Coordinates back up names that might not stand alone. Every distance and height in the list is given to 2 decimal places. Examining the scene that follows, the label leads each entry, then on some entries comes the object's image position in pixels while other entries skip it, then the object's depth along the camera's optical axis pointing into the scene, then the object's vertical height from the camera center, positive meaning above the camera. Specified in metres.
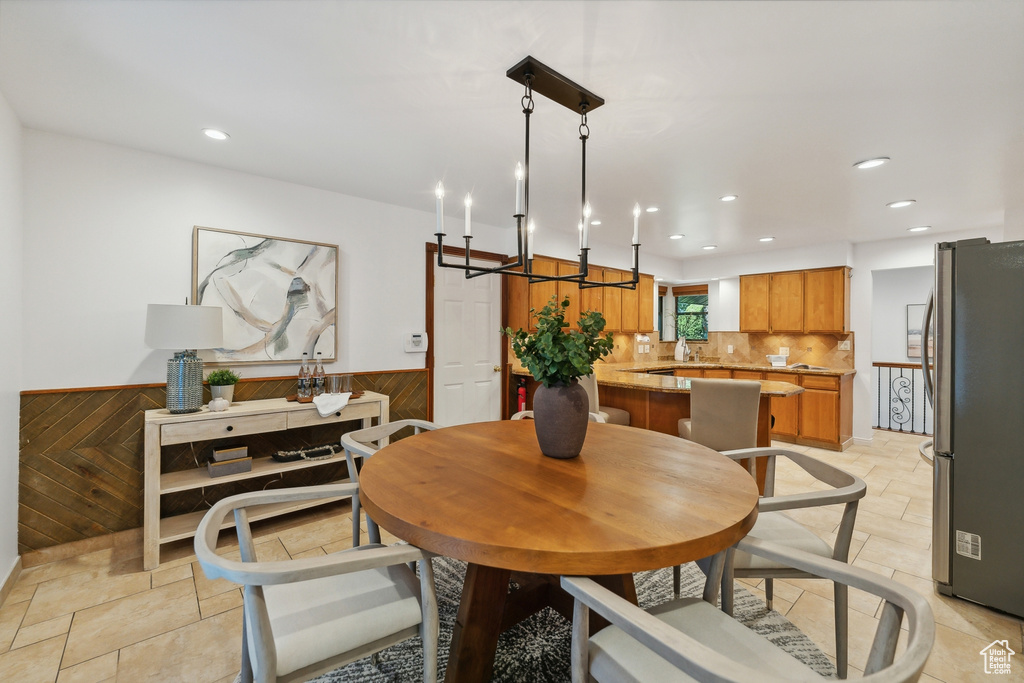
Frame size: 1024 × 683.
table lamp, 2.47 -0.02
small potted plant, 2.78 -0.31
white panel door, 4.22 -0.11
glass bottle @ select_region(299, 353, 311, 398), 3.13 -0.33
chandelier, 1.76 +1.10
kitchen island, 3.58 -0.55
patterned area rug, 1.68 -1.27
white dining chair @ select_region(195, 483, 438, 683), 1.00 -0.75
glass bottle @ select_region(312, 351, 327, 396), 3.23 -0.33
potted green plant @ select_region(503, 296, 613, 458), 1.59 -0.12
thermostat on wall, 3.95 -0.05
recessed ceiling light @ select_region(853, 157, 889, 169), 2.77 +1.13
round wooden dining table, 0.99 -0.46
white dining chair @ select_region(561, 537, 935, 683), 0.75 -0.57
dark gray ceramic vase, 1.63 -0.30
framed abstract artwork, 2.97 +0.32
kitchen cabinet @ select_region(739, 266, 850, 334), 5.28 +0.48
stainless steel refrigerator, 2.01 -0.40
